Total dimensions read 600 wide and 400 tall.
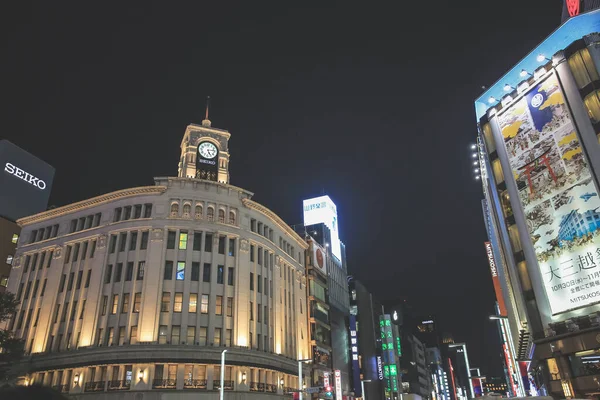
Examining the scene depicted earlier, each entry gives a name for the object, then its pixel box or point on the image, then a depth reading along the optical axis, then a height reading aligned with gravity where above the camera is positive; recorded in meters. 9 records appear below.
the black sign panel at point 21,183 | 70.25 +36.15
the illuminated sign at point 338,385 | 66.31 +1.90
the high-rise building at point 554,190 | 29.86 +14.82
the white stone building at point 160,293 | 44.94 +12.29
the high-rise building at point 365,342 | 82.62 +10.53
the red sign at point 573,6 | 41.41 +33.99
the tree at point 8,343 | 38.88 +5.80
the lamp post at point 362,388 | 79.25 +1.68
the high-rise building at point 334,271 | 76.32 +22.79
